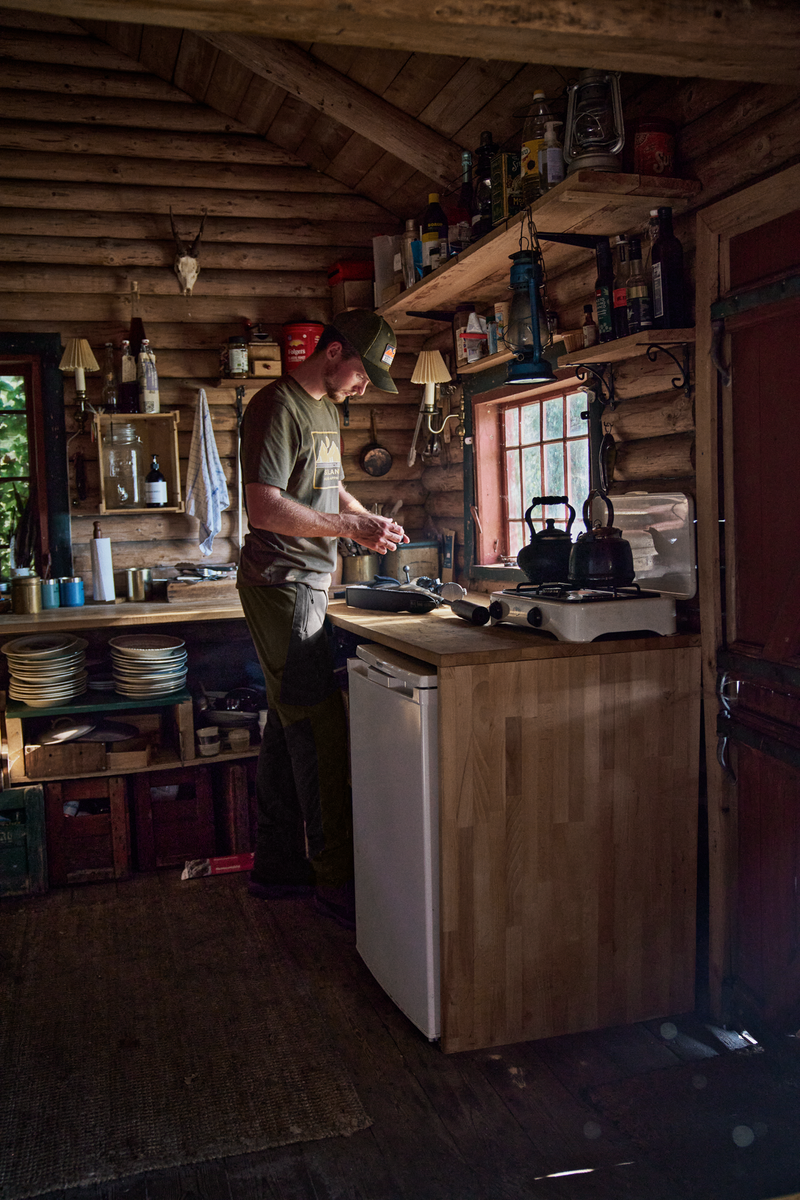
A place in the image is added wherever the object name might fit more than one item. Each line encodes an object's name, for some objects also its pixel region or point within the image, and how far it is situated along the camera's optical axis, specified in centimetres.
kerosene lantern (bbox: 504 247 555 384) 273
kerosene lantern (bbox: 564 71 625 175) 242
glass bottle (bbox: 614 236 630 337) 258
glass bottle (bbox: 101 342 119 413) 420
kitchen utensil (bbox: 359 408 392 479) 464
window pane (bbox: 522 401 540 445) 379
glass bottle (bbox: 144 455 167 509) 421
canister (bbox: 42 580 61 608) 404
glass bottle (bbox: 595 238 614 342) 264
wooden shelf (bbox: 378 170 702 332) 236
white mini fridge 235
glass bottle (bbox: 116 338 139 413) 419
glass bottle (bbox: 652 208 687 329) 248
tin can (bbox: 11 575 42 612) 389
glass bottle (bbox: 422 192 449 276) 344
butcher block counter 235
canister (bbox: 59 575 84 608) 408
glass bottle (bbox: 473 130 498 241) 309
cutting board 408
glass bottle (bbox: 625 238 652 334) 252
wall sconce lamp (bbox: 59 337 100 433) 409
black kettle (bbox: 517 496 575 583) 281
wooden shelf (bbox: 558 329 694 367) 247
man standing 307
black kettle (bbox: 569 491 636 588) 254
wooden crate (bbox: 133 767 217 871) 377
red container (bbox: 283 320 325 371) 433
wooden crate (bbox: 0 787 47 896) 354
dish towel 425
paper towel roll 411
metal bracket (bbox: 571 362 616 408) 294
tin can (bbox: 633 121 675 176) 242
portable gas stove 240
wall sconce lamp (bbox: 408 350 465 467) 409
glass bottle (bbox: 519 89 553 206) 264
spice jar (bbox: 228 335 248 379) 418
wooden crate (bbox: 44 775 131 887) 363
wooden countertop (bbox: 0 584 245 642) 359
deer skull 416
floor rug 211
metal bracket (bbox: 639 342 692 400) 256
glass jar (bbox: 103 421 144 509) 425
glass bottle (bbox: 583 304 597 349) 276
